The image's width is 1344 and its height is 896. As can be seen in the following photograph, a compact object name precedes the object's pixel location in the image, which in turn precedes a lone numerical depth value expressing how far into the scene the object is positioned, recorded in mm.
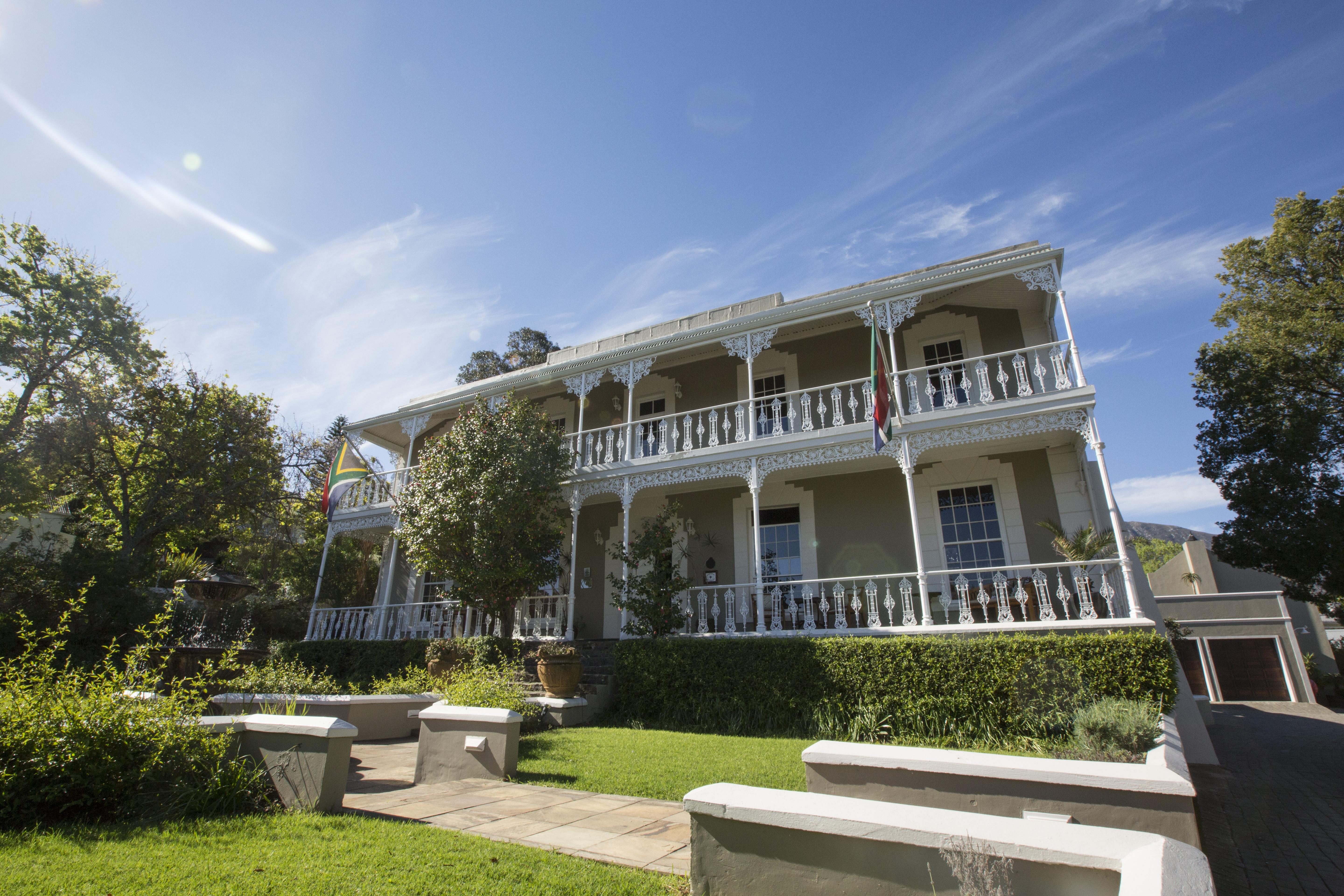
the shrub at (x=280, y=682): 8039
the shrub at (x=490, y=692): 6930
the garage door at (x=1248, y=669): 18812
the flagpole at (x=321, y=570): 13914
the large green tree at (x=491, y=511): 10711
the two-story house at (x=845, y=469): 9320
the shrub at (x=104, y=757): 3748
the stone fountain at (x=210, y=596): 8789
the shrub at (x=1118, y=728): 5129
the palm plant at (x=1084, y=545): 8805
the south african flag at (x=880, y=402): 8539
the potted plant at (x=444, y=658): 10586
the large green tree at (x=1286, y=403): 12062
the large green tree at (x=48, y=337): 15141
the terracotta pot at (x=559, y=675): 9172
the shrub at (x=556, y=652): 9242
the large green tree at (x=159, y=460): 16016
